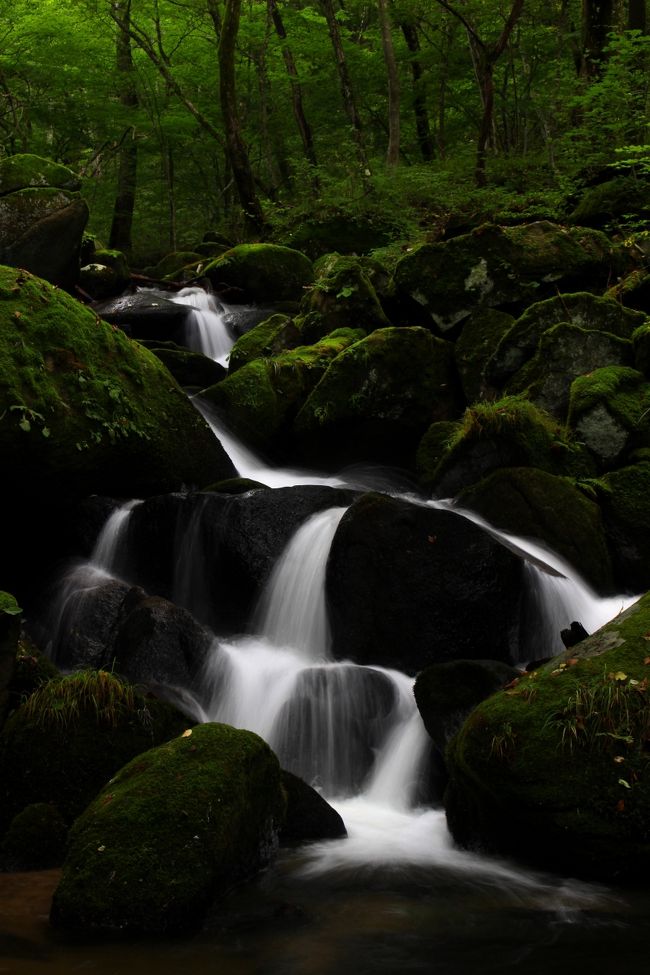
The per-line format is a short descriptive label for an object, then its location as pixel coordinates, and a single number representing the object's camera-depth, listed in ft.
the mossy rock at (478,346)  34.76
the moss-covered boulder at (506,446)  29.17
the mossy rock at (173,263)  63.72
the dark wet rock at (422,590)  23.70
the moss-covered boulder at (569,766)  14.16
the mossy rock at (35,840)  15.46
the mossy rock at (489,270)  37.29
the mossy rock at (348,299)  40.50
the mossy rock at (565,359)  32.24
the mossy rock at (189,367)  40.34
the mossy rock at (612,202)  42.96
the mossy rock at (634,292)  35.65
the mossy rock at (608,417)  29.81
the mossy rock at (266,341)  39.73
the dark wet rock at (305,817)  16.98
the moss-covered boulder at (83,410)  26.03
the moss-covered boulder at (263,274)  52.39
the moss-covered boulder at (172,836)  12.58
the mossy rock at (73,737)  17.02
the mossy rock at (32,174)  44.16
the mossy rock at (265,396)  35.70
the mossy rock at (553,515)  26.99
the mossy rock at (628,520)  27.45
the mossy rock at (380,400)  34.22
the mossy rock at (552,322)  33.55
